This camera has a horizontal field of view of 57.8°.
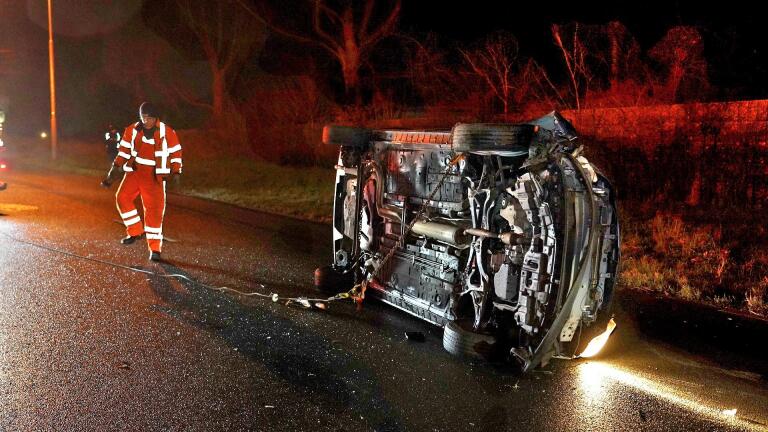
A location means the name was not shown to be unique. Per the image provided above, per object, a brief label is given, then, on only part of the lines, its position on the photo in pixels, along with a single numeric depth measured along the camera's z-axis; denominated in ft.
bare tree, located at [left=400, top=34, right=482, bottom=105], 52.03
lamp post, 85.20
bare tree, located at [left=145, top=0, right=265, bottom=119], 97.40
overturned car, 15.01
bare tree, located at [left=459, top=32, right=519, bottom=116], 47.29
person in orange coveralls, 26.73
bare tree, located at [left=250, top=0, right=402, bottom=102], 77.56
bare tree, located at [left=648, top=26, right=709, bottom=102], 36.55
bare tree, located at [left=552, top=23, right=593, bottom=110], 41.04
